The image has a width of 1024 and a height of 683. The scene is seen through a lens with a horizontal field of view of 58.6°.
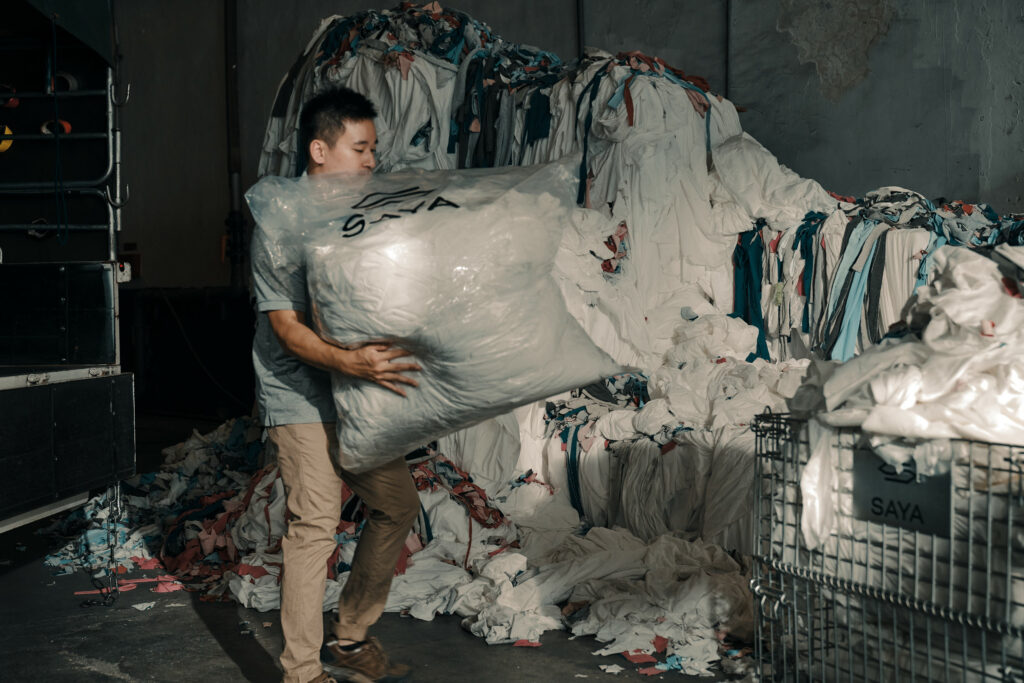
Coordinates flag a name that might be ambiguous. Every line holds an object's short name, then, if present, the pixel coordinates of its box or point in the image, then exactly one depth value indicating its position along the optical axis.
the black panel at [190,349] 8.90
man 2.23
